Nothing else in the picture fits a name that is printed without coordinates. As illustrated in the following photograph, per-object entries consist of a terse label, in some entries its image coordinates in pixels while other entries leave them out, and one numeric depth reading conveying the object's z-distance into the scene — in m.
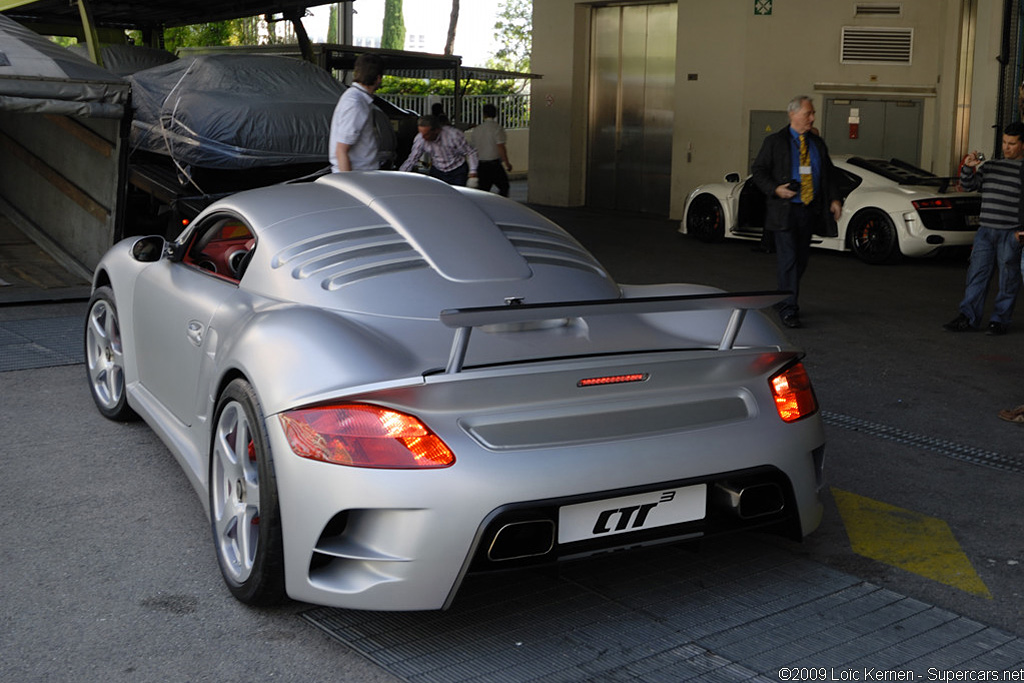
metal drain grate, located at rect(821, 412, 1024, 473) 5.39
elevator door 19.95
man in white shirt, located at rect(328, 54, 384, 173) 8.10
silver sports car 3.15
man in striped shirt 8.54
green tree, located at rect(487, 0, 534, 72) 49.50
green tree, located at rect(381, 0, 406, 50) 51.62
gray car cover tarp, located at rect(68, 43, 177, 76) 13.42
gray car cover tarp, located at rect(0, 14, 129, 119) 8.51
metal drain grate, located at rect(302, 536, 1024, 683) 3.24
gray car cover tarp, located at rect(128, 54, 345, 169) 10.45
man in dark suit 8.63
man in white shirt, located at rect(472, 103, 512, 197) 18.00
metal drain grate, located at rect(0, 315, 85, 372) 7.11
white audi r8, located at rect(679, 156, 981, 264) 12.82
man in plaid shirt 11.46
